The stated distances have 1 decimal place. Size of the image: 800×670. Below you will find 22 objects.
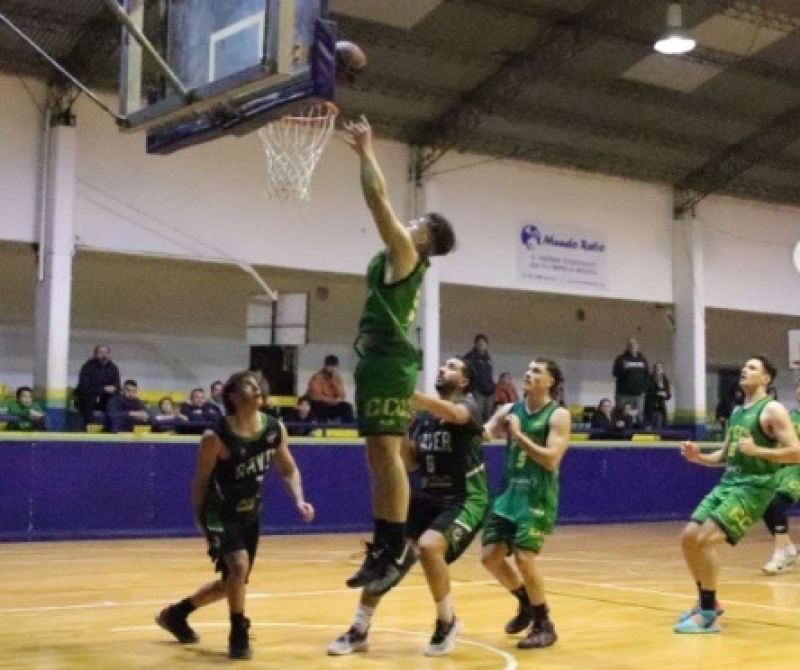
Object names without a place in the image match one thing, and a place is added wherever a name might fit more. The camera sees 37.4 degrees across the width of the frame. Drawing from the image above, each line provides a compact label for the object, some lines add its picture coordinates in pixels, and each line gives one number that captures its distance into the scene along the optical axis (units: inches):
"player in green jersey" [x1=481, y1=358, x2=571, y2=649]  300.2
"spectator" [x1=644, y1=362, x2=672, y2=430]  914.7
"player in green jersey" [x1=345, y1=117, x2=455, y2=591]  236.5
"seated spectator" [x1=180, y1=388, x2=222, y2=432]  708.7
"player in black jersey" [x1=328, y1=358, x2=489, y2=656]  282.2
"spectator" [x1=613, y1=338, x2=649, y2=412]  919.7
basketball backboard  275.7
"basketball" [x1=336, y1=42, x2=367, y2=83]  246.1
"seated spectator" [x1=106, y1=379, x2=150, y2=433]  675.4
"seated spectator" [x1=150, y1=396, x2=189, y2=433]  675.4
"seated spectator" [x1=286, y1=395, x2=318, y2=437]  708.0
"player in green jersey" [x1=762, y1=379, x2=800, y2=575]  500.7
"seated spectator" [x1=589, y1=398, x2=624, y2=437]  821.9
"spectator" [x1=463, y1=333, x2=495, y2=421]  829.2
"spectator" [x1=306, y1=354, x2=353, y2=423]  789.9
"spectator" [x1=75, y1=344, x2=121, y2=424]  712.4
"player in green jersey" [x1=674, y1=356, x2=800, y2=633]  320.5
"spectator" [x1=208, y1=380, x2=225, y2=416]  753.8
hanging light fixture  675.4
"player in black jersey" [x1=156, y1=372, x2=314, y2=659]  273.3
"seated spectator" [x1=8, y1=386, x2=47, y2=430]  647.8
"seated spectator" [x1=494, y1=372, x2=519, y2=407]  892.0
